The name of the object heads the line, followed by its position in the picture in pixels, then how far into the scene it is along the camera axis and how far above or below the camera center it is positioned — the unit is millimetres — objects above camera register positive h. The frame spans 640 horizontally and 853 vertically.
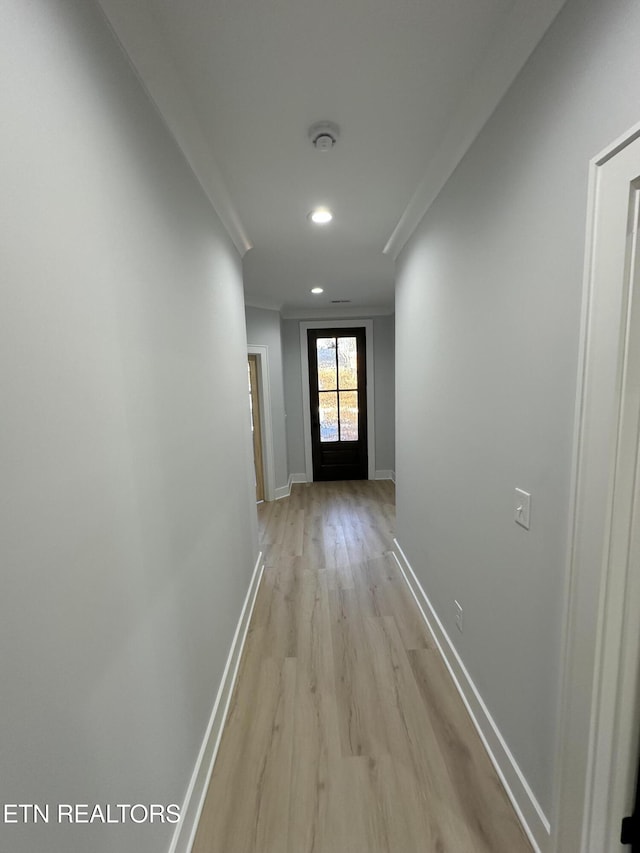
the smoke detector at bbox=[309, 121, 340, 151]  1396 +991
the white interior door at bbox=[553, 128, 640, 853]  774 -396
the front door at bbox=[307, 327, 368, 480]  5172 -343
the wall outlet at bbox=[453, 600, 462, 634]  1705 -1146
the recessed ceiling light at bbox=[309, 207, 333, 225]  2098 +999
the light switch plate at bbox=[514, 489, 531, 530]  1138 -439
